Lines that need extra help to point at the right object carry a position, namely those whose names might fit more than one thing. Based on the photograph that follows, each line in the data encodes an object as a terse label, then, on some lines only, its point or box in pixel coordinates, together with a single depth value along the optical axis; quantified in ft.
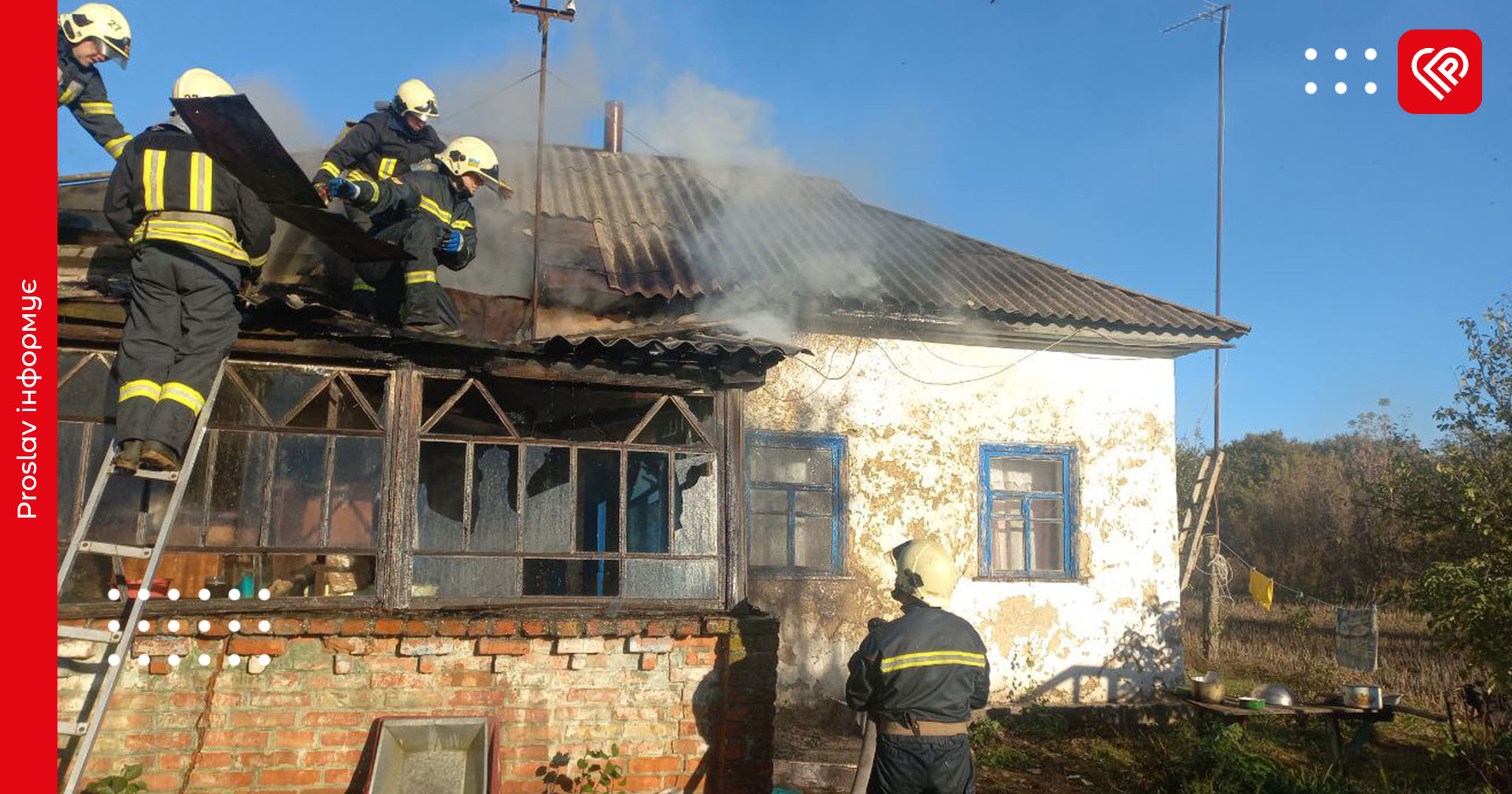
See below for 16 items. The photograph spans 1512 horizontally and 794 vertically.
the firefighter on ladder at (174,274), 16.16
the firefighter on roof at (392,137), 21.18
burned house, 17.89
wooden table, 25.95
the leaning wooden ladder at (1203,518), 37.96
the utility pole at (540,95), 22.02
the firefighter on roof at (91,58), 18.66
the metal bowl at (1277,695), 26.89
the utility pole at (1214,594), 40.58
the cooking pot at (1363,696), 26.35
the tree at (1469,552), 20.93
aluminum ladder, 13.87
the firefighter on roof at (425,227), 19.80
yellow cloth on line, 44.04
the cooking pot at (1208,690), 27.50
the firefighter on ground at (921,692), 14.71
